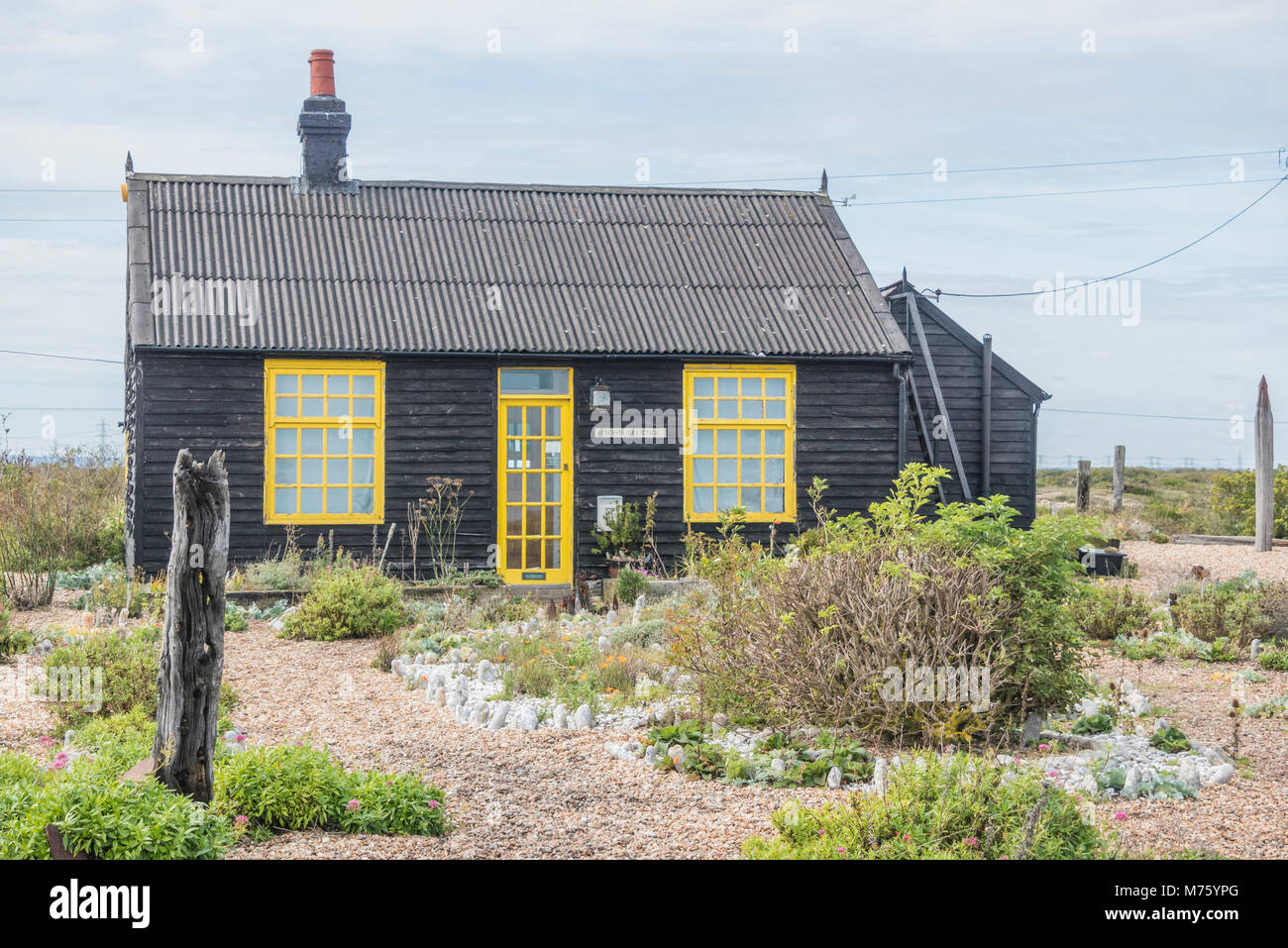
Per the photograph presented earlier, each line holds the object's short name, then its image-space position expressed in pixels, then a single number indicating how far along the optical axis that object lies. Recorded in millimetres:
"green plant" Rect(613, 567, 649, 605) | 12703
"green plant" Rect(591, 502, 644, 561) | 13766
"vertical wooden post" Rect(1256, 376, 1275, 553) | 18500
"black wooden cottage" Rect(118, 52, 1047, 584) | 13414
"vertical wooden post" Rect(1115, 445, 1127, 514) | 28602
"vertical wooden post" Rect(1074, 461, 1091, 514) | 25250
